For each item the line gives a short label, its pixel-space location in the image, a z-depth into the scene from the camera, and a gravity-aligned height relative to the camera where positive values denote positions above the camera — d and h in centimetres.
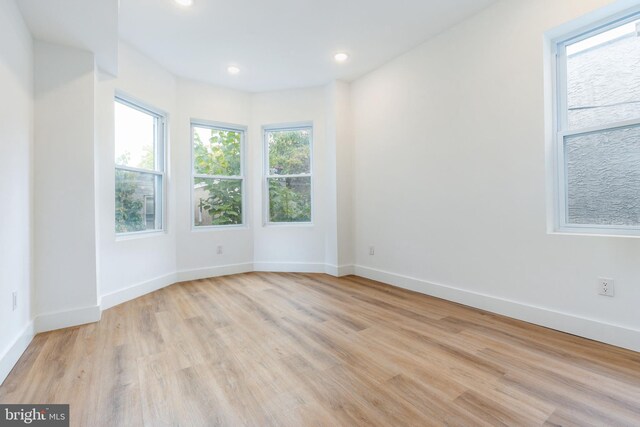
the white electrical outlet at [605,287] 200 -52
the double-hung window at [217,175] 421 +59
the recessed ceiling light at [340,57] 346 +185
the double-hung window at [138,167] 321 +58
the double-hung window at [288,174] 451 +62
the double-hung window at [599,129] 201 +57
